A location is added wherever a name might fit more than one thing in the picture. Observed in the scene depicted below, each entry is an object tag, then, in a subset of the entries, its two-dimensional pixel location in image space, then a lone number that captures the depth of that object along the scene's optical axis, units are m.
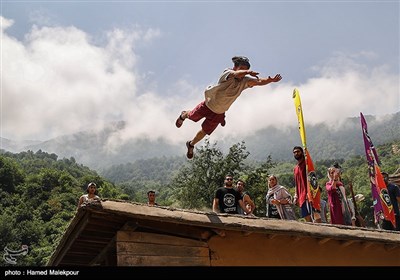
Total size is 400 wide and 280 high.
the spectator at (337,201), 8.62
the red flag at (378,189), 8.65
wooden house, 5.60
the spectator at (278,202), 8.73
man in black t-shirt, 8.58
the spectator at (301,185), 8.59
